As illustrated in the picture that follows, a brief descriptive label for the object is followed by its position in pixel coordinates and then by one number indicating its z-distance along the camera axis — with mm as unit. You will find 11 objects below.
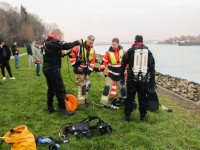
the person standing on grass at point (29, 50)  15016
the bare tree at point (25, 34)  63094
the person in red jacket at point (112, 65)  6039
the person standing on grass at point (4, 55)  9062
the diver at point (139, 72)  4625
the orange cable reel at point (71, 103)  5571
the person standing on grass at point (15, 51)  13297
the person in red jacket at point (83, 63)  5641
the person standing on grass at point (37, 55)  11252
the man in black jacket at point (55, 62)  4770
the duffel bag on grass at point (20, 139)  2998
